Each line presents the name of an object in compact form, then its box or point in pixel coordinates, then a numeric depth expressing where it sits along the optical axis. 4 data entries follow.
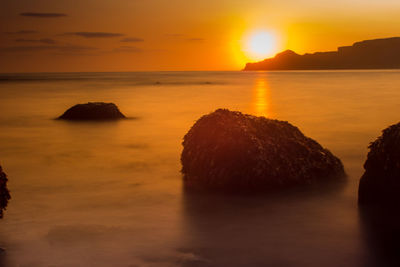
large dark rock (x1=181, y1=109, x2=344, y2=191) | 7.22
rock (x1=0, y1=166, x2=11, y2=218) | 5.07
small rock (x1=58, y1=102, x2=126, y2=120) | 17.41
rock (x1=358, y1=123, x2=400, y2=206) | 6.02
